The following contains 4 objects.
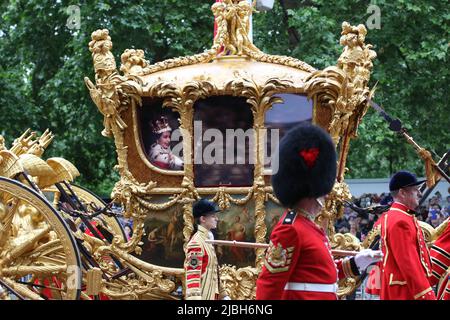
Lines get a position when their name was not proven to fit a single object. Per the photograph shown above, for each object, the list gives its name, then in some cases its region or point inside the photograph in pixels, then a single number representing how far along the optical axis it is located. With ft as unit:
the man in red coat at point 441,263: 58.44
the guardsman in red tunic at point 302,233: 39.81
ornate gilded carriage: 66.08
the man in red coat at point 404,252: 50.75
